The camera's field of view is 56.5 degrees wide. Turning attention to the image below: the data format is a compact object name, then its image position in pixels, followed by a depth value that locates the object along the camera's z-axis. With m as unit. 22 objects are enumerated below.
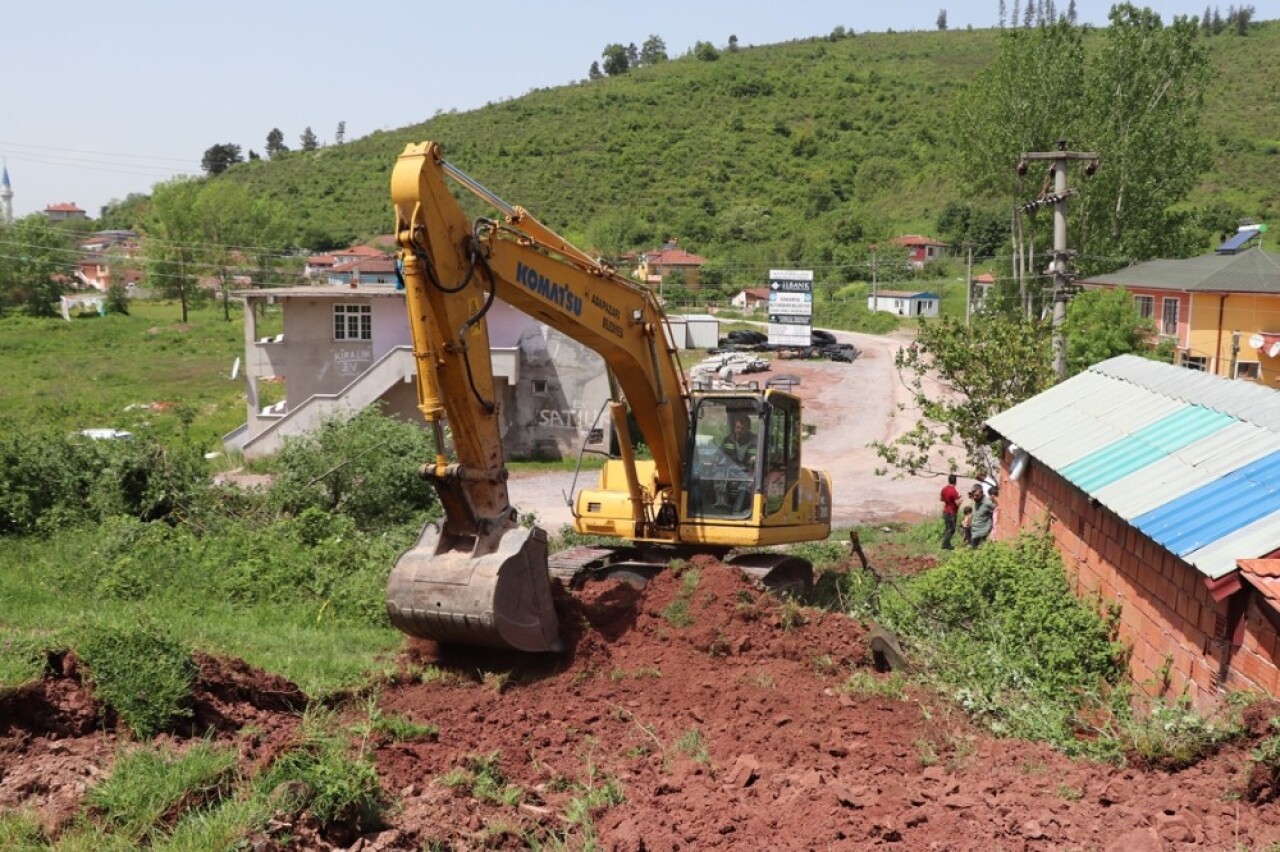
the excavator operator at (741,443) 13.73
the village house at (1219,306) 34.19
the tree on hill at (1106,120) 40.19
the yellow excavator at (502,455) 10.17
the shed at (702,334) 53.12
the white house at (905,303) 68.38
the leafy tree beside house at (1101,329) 30.94
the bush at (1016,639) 9.83
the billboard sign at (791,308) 42.88
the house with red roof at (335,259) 69.00
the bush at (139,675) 8.36
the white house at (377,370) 30.47
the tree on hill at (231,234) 73.62
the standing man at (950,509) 19.67
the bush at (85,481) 17.05
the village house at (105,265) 77.88
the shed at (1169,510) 8.46
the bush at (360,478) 19.20
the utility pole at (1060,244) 19.94
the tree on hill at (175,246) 72.62
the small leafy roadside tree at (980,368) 19.45
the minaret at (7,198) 75.66
